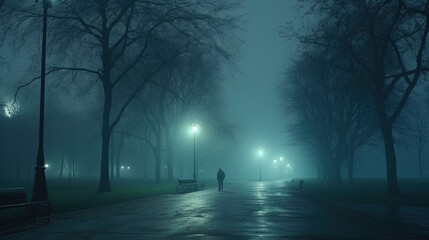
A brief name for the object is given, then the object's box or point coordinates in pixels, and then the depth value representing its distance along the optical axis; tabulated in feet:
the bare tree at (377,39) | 73.97
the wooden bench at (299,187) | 112.47
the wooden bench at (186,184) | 105.09
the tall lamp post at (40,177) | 51.60
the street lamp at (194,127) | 136.15
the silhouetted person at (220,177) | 116.88
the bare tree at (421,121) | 213.38
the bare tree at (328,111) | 127.13
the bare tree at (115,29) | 80.48
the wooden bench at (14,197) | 41.24
